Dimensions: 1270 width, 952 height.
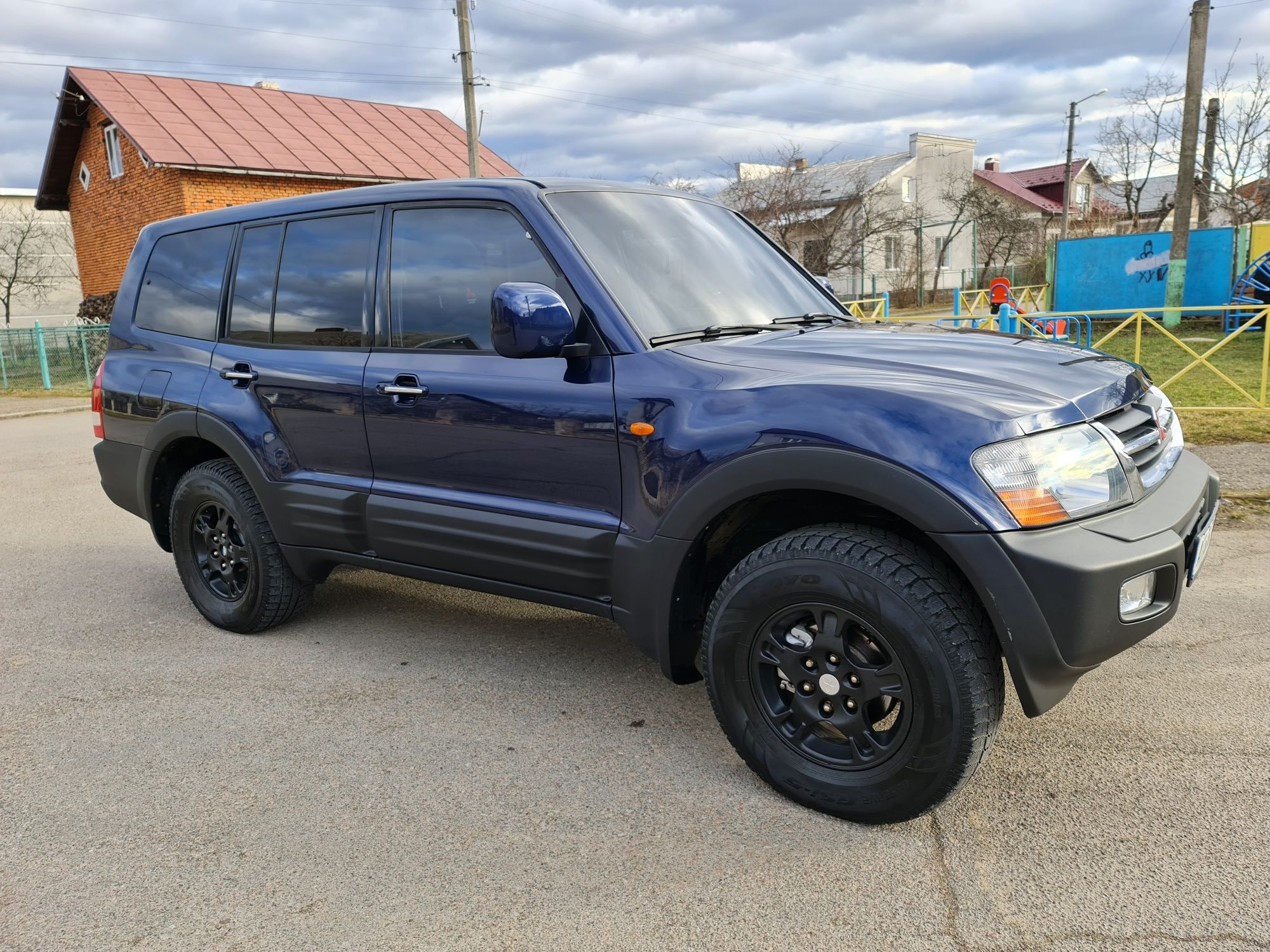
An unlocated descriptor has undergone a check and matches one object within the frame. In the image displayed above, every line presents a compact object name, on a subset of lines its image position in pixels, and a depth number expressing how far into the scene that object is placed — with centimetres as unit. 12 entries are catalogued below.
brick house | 2066
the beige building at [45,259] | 3291
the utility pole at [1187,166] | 1828
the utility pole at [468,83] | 1944
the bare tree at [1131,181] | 3269
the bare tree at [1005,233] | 4106
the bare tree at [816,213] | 3647
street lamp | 3338
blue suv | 247
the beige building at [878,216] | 3778
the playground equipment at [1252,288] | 1850
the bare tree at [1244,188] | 2470
